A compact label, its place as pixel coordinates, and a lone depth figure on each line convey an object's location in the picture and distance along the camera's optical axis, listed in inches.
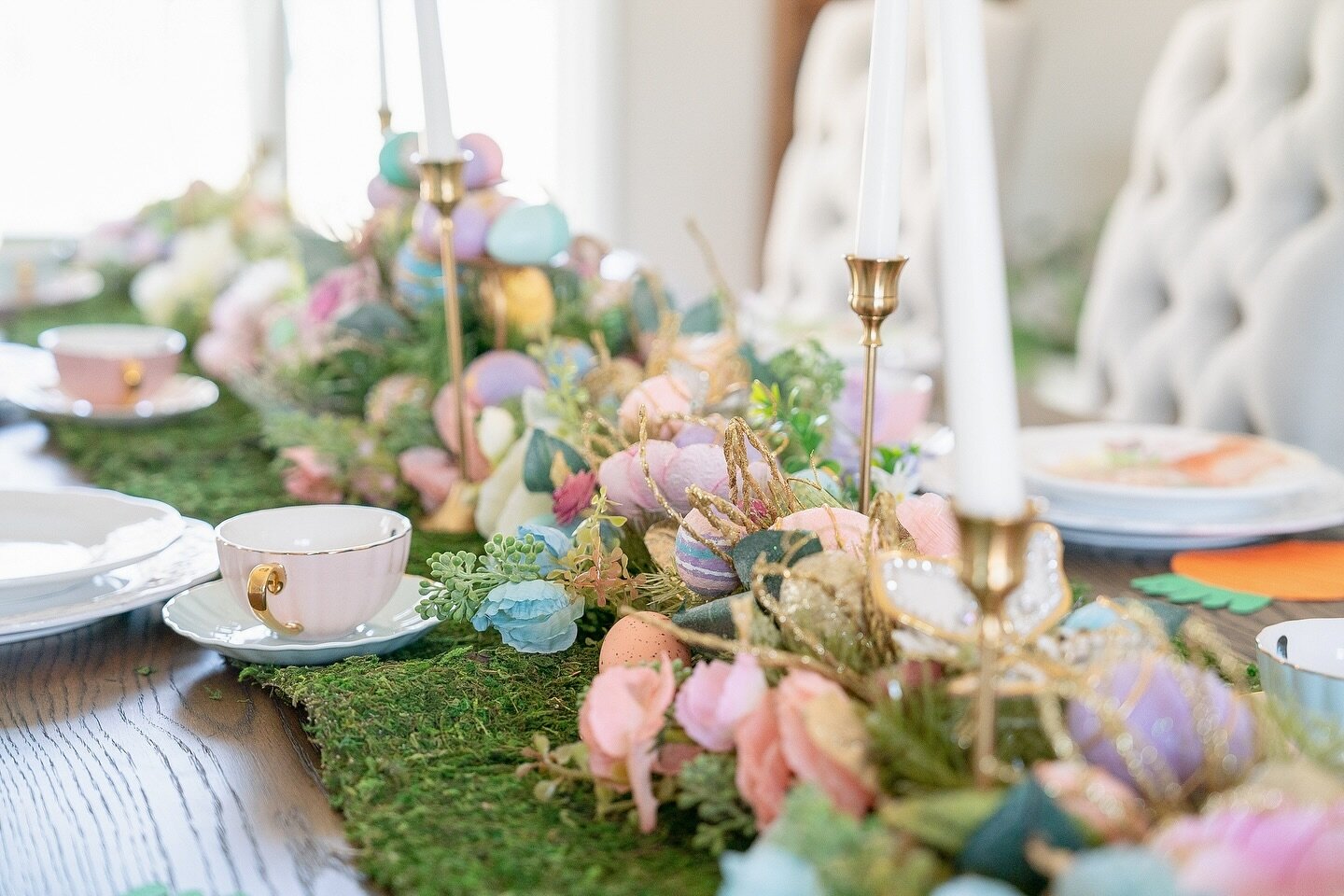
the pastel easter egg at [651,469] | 27.2
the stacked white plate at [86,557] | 28.4
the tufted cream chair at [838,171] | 85.0
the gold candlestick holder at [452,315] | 36.0
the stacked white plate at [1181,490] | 36.9
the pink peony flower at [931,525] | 22.6
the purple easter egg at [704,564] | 24.0
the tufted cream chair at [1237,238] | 59.4
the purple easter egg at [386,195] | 48.0
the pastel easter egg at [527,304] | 41.1
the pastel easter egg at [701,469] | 26.3
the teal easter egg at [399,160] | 45.2
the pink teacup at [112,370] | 51.8
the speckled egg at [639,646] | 23.6
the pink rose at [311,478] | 40.8
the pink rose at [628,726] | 19.5
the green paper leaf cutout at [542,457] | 31.9
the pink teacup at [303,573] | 25.7
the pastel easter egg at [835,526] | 22.1
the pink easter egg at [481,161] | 42.0
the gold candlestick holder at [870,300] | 25.7
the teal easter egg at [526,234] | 40.1
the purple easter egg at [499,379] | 39.1
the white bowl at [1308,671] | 18.3
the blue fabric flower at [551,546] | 27.2
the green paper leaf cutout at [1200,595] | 32.1
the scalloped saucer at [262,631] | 26.5
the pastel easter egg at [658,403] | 30.4
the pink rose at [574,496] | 29.8
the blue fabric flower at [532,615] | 25.5
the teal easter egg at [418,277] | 42.7
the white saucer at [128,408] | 50.9
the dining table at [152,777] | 19.4
